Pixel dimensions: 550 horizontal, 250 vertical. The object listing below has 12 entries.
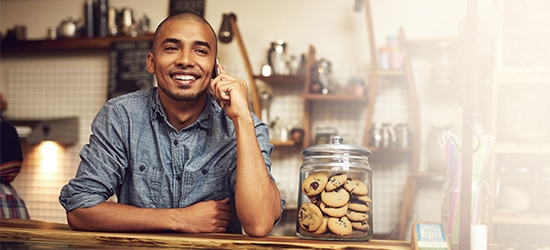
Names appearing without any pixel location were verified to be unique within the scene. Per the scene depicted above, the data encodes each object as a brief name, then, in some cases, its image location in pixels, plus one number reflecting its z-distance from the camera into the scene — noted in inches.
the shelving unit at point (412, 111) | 153.3
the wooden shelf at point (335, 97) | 156.7
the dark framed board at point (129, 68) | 182.1
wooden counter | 51.9
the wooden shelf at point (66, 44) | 184.7
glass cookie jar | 55.4
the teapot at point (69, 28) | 189.0
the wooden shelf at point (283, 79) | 160.7
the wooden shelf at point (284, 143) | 159.9
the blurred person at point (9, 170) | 102.7
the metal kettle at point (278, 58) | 164.4
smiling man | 66.2
